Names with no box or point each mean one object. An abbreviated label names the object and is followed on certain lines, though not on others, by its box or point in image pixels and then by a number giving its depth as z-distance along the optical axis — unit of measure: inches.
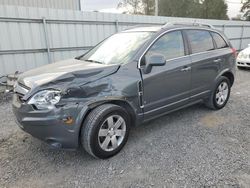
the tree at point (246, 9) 1150.6
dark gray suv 96.7
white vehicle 329.2
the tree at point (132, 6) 1101.1
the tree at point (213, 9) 1038.0
